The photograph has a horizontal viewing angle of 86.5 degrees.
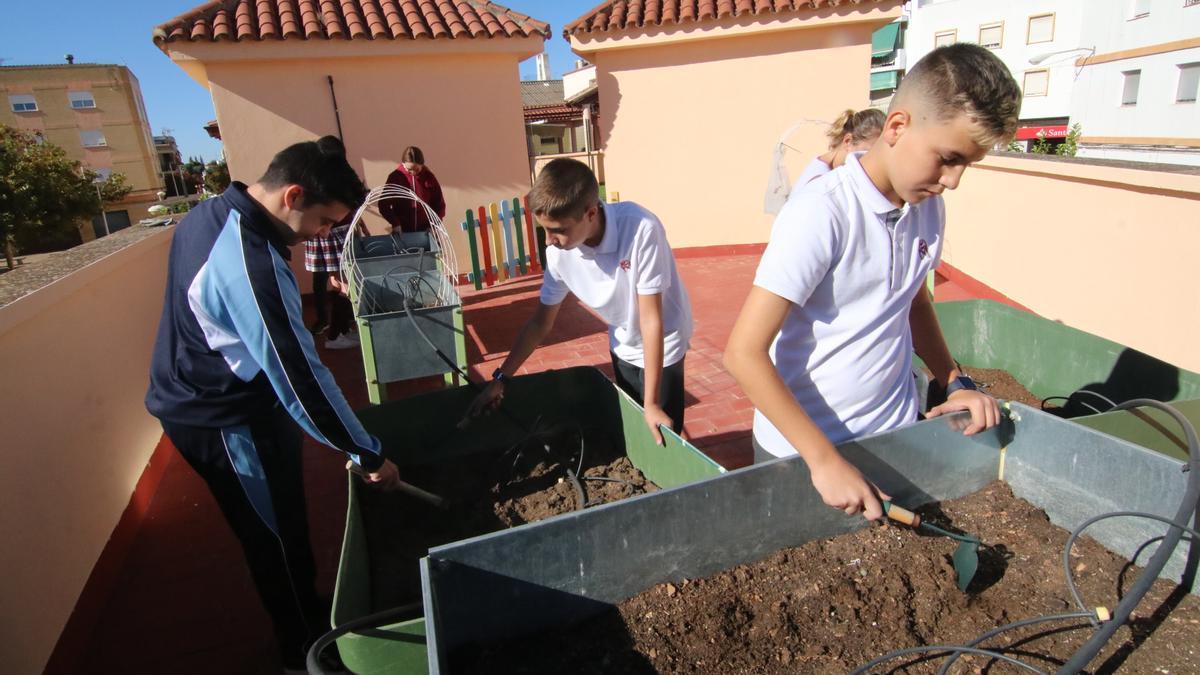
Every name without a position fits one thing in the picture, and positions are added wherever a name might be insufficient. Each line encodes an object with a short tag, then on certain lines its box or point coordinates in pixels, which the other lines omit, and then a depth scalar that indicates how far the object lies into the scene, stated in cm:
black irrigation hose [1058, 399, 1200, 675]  98
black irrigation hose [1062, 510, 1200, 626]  120
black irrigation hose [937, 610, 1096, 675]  114
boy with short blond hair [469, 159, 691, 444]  196
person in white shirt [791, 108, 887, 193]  285
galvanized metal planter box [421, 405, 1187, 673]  117
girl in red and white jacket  625
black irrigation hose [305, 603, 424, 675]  112
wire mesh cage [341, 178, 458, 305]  429
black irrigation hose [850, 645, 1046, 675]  107
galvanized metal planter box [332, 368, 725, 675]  217
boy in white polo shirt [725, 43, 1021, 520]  107
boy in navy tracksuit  165
